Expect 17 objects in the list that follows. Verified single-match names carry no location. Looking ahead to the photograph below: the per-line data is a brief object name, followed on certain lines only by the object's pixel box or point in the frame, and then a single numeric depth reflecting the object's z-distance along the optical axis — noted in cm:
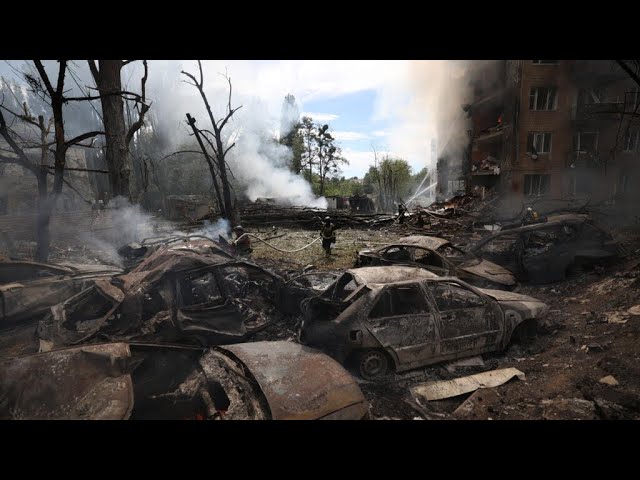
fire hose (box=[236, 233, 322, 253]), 1167
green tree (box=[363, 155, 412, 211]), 3775
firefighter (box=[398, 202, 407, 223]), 2075
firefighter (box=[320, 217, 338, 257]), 1280
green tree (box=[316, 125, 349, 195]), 4272
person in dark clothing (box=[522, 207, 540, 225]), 1268
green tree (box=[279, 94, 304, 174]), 4469
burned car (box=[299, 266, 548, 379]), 441
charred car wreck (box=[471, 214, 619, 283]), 792
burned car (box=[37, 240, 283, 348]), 499
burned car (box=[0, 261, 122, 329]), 570
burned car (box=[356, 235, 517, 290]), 731
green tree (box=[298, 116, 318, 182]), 4275
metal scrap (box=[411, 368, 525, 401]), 424
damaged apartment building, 2167
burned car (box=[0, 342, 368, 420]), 279
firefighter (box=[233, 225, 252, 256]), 1159
